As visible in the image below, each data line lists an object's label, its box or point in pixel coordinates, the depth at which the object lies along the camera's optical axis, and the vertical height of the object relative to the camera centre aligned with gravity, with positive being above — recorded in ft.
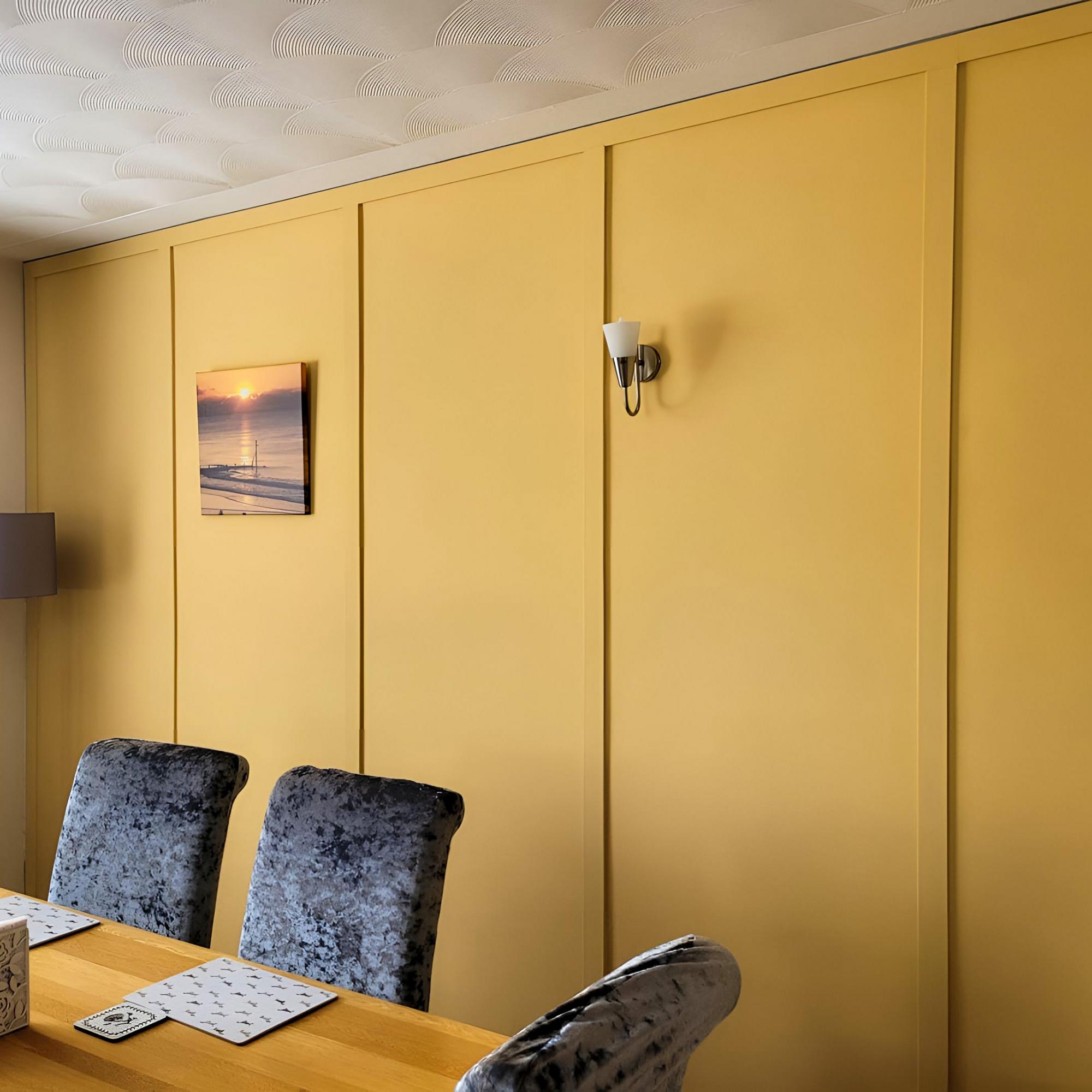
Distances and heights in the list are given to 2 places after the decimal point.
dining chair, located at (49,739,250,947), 6.93 -2.31
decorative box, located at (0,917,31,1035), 4.81 -2.27
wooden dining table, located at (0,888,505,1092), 4.38 -2.51
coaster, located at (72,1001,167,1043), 4.80 -2.51
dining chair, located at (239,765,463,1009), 5.95 -2.29
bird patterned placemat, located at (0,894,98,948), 6.10 -2.59
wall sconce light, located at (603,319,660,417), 7.80 +1.36
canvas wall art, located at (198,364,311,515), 10.26 +0.87
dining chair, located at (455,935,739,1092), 2.91 -1.66
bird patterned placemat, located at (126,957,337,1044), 4.89 -2.53
